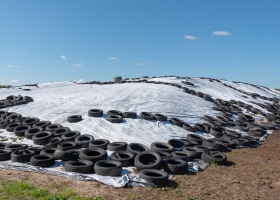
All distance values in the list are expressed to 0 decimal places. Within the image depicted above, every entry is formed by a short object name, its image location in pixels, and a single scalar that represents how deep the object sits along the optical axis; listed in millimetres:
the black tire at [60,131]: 17058
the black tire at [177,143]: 17031
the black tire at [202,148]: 15430
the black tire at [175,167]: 12148
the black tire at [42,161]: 12383
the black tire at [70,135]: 16222
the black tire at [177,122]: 20922
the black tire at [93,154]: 12828
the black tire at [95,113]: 20297
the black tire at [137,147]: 15220
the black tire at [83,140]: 15414
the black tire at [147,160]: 12164
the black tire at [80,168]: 11672
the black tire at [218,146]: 16625
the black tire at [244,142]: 18266
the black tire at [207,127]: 21158
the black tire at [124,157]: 12852
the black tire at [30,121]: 19166
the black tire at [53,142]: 15200
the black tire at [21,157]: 12952
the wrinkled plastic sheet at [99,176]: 10692
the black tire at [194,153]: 14448
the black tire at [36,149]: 13684
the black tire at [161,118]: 20984
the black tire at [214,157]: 13828
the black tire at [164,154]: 13758
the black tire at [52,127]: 17875
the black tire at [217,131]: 19995
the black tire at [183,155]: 13758
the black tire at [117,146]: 14850
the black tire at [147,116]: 20781
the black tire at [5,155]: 13320
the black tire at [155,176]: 10649
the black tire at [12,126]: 18531
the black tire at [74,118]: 19578
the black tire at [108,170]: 11453
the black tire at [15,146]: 14531
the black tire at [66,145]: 14473
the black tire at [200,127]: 21084
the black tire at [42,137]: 16047
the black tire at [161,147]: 14942
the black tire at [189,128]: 20219
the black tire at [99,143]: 14944
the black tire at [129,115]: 20666
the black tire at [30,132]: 17086
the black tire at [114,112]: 20919
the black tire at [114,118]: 19547
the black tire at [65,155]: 13180
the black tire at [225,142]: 17578
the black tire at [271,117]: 28433
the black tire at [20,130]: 17656
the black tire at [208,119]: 23641
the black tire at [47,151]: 13674
